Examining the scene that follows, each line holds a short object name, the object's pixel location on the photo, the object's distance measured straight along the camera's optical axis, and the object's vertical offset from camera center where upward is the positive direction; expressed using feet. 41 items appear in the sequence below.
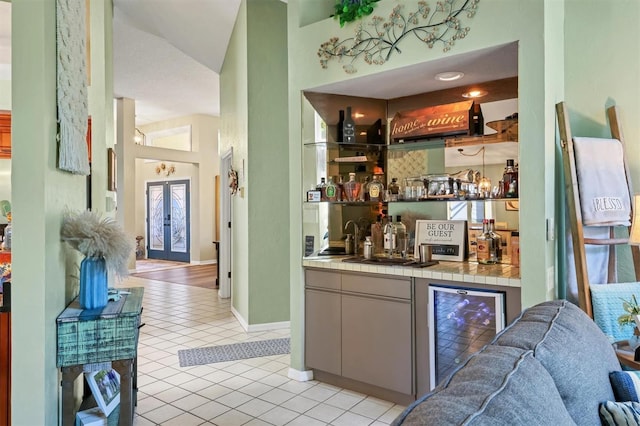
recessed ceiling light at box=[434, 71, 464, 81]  9.11 +3.03
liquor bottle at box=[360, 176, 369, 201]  10.98 +0.59
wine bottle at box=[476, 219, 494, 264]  9.31 -0.74
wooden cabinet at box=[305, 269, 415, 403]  8.83 -2.64
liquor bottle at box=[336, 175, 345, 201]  10.97 +0.59
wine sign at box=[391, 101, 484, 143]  9.57 +2.16
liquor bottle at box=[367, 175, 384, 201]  10.84 +0.60
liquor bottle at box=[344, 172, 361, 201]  11.03 +0.62
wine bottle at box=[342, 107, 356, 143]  10.92 +2.20
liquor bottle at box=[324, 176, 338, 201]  10.81 +0.59
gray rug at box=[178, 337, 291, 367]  11.79 -4.05
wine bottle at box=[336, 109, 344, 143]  10.86 +2.25
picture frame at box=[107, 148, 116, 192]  13.15 +1.47
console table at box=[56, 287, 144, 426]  6.28 -1.97
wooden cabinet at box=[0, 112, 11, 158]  11.59 +2.37
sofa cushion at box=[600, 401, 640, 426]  3.63 -1.77
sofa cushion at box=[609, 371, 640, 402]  4.10 -1.72
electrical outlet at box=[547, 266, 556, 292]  7.40 -1.20
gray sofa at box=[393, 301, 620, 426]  2.40 -1.14
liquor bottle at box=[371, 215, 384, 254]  10.98 -0.60
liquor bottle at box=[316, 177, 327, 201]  10.73 +0.63
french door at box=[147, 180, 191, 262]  33.94 -0.43
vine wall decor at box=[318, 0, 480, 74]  8.05 +3.75
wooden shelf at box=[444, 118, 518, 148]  9.24 +1.74
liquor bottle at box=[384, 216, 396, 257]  10.59 -0.64
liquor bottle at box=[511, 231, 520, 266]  8.75 -0.79
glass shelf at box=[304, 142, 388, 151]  10.89 +1.78
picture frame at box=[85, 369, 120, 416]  7.21 -3.15
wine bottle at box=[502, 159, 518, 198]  8.54 +0.64
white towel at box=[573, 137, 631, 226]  7.94 +0.57
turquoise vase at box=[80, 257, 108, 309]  6.83 -1.10
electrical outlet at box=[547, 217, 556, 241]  7.37 -0.30
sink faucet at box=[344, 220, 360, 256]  11.29 -0.61
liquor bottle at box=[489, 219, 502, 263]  9.31 -0.82
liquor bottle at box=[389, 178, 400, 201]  10.66 +0.57
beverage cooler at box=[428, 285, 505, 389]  8.27 -2.32
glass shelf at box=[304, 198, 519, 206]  8.94 +0.29
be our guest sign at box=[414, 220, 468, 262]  9.75 -0.60
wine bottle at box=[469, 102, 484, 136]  9.57 +2.07
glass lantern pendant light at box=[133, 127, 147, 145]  36.11 +6.73
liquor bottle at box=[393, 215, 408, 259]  10.62 -0.68
